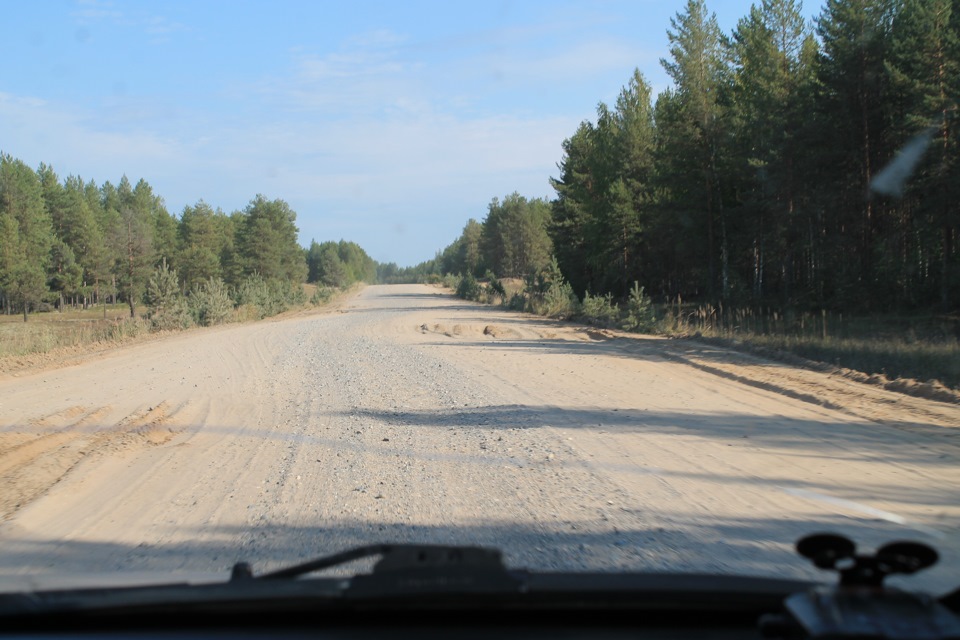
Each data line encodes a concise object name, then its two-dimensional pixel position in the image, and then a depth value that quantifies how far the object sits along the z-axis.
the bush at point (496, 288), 57.89
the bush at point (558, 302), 37.72
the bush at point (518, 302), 46.56
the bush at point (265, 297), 47.50
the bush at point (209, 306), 38.12
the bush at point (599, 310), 32.97
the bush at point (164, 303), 33.69
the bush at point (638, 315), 27.16
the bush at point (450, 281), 97.88
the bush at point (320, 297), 65.49
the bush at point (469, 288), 66.07
